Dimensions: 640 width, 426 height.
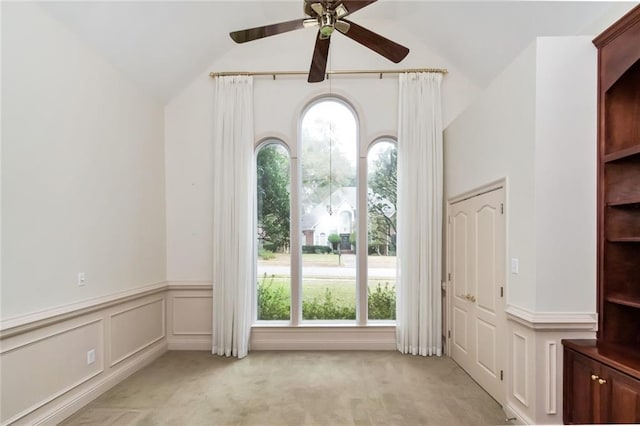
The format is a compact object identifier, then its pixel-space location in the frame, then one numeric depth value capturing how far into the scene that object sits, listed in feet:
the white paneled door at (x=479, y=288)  9.21
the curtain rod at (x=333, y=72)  13.35
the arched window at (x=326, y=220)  13.85
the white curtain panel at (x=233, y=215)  12.92
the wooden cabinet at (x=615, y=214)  7.06
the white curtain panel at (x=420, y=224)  12.78
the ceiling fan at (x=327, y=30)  6.47
